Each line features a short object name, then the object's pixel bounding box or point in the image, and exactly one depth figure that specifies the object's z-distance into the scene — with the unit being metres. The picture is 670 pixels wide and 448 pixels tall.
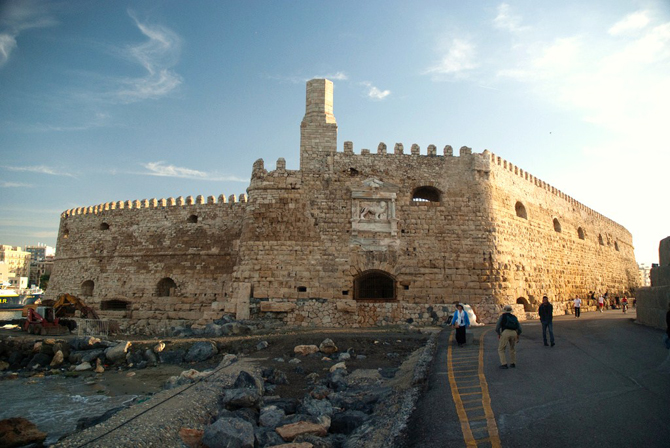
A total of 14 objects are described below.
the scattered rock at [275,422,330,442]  5.70
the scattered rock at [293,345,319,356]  11.45
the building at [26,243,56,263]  116.56
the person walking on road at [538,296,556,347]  9.44
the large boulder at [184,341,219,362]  12.52
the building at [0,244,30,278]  88.38
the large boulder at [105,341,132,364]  13.16
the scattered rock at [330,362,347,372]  9.38
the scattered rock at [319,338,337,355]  11.49
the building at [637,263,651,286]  128.38
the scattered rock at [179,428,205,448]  5.55
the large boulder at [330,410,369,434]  6.09
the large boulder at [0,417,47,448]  6.77
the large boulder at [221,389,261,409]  6.93
